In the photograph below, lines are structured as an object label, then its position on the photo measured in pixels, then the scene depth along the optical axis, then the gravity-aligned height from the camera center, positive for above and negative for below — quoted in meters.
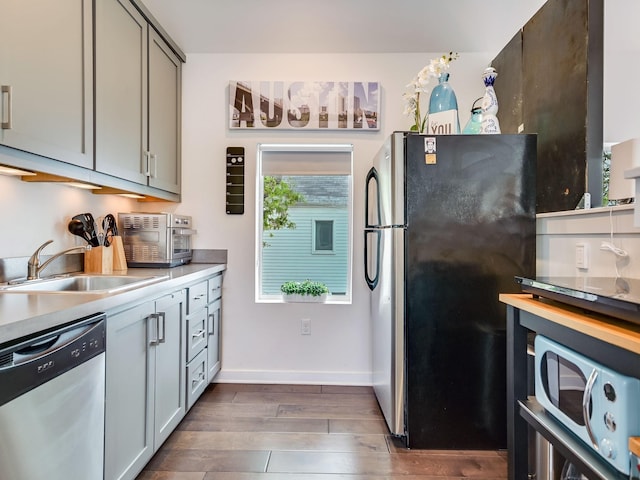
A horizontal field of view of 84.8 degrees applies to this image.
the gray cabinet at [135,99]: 1.72 +0.82
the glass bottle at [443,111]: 1.97 +0.75
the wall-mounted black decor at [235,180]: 2.71 +0.47
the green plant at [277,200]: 2.86 +0.33
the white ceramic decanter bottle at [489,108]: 1.93 +0.74
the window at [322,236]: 2.84 +0.04
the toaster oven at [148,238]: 2.31 +0.01
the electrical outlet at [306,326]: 2.71 -0.66
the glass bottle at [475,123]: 1.99 +0.67
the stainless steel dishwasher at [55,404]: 0.85 -0.46
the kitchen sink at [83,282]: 1.54 -0.21
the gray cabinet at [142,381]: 1.30 -0.62
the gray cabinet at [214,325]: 2.41 -0.61
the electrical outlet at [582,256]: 1.57 -0.07
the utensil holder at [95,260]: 1.99 -0.12
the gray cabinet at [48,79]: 1.21 +0.63
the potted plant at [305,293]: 2.71 -0.41
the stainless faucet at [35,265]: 1.62 -0.12
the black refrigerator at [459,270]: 1.85 -0.16
